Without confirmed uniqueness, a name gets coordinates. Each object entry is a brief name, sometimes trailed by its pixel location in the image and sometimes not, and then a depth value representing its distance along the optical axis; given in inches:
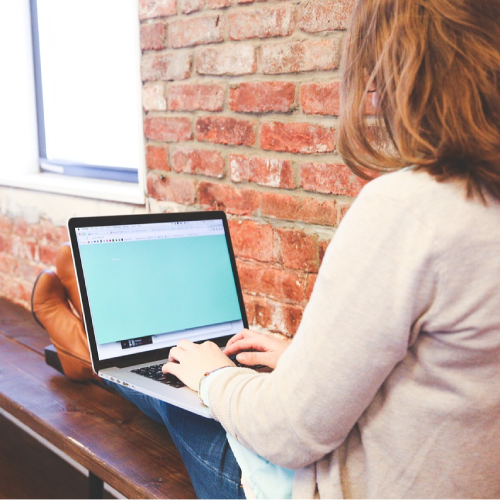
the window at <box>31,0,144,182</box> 81.3
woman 25.6
